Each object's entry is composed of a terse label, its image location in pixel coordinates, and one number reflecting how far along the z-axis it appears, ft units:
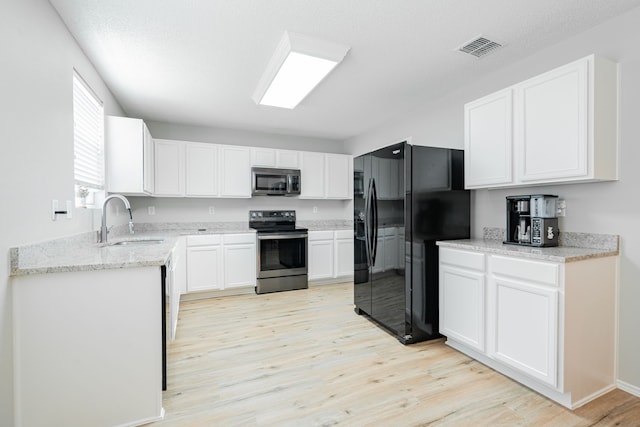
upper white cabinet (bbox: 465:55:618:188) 6.30
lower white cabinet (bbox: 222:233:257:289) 13.65
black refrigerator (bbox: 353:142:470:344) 8.80
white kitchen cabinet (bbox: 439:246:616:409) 5.97
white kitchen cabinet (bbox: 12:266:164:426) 4.96
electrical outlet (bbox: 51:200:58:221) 6.31
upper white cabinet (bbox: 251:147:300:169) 15.14
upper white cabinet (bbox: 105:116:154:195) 10.00
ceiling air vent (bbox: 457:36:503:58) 7.52
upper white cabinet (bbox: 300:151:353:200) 16.22
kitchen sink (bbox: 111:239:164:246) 8.63
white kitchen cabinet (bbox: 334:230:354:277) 15.75
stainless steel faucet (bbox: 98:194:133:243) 7.98
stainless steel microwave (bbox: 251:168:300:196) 14.82
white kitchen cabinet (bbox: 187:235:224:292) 12.92
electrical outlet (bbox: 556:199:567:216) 7.61
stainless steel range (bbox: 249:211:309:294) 14.06
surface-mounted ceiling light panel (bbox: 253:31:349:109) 7.31
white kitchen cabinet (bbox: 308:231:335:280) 15.15
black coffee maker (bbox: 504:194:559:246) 7.28
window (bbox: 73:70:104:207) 7.98
